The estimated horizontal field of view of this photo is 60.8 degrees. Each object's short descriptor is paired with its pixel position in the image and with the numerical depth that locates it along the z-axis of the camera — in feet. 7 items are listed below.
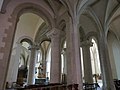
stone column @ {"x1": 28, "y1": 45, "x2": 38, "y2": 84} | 28.19
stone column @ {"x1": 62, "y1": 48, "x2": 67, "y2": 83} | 33.70
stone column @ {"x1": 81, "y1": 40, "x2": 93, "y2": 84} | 26.69
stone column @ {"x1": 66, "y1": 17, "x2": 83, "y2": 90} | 15.29
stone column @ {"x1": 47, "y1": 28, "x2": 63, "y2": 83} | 19.24
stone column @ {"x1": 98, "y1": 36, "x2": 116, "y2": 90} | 21.05
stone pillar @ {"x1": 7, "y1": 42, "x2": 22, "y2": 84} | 27.45
